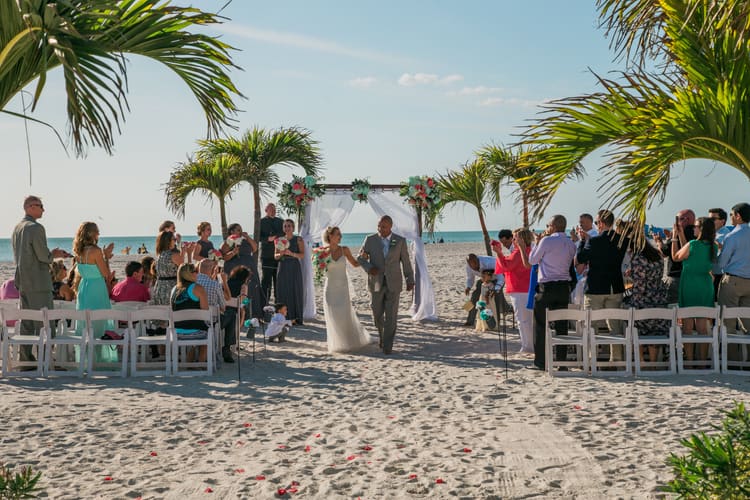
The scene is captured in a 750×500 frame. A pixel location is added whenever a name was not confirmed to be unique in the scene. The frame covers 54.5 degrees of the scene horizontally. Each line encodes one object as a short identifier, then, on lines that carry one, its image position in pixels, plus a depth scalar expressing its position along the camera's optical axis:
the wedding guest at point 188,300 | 8.51
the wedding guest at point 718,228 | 8.84
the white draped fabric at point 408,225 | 13.52
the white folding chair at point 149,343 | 8.21
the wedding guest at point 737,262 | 8.12
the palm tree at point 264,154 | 16.66
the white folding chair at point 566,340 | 7.92
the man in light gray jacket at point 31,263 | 8.20
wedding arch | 13.57
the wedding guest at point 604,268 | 8.28
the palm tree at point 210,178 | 16.52
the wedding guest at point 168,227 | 10.00
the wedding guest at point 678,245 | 8.48
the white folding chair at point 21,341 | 8.09
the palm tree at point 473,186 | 17.02
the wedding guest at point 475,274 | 11.57
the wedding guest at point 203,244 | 10.51
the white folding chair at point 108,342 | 8.17
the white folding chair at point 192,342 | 8.20
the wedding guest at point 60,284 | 9.98
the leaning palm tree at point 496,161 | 16.66
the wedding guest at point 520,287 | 9.58
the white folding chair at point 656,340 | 7.90
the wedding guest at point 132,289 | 9.52
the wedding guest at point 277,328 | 10.61
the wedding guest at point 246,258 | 11.13
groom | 9.82
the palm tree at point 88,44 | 2.90
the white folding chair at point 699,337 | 7.93
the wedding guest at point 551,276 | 8.31
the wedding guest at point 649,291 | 8.20
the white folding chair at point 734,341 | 7.84
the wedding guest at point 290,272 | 12.32
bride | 10.13
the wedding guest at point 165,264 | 9.55
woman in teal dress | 8.60
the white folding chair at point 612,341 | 7.89
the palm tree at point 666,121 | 4.64
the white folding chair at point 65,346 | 8.16
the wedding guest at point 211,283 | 8.92
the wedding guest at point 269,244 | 13.27
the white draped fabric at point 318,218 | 13.71
